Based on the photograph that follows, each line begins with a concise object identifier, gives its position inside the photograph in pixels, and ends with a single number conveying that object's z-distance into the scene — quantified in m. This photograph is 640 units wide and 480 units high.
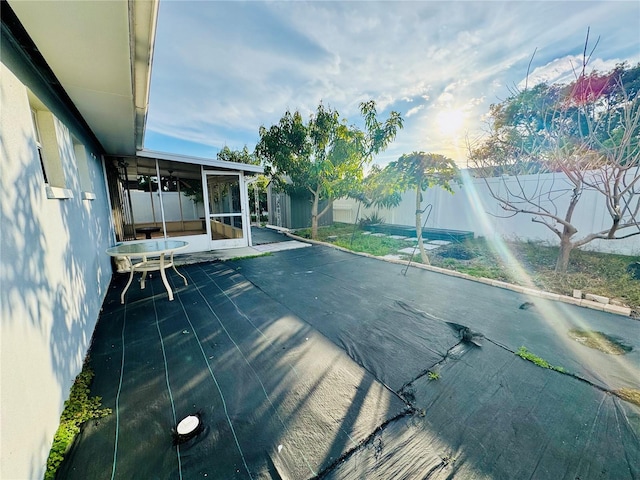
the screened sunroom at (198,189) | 6.25
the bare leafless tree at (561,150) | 4.20
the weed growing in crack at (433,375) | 2.05
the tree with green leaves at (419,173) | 5.06
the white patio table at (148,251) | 3.42
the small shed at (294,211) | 11.10
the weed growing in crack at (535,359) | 2.15
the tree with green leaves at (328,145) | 7.70
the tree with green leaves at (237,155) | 16.69
